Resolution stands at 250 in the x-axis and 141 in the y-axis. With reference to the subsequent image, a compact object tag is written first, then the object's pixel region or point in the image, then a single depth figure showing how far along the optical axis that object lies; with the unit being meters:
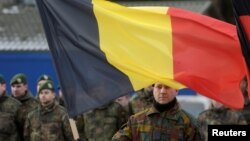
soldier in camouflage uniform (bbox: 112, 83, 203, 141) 8.93
